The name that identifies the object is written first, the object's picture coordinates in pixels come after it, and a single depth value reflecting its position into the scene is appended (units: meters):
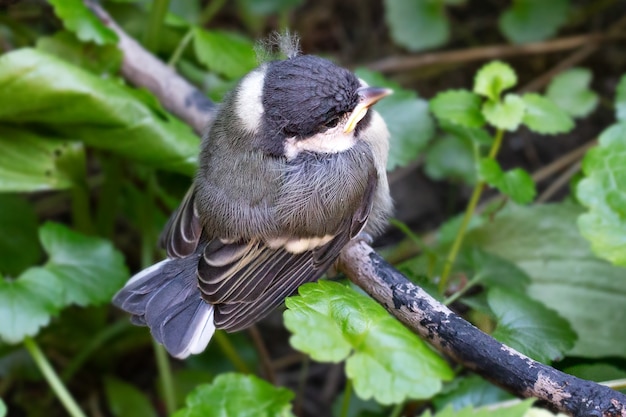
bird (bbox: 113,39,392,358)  2.44
